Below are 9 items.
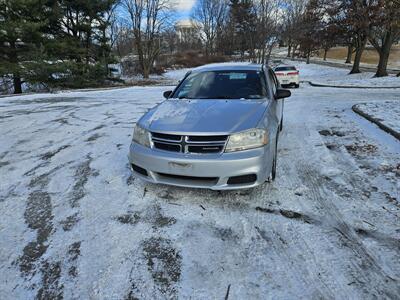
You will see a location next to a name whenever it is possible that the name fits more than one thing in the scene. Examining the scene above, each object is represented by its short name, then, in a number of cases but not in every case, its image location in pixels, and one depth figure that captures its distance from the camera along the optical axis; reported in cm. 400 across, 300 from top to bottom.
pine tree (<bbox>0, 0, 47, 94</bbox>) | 1894
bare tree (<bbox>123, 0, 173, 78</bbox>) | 3944
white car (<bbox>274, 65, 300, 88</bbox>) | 1856
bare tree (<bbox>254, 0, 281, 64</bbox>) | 3422
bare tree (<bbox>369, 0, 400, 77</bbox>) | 1881
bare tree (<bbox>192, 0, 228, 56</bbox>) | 6438
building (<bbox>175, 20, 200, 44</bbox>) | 7194
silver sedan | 324
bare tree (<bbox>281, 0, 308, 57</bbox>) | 3508
